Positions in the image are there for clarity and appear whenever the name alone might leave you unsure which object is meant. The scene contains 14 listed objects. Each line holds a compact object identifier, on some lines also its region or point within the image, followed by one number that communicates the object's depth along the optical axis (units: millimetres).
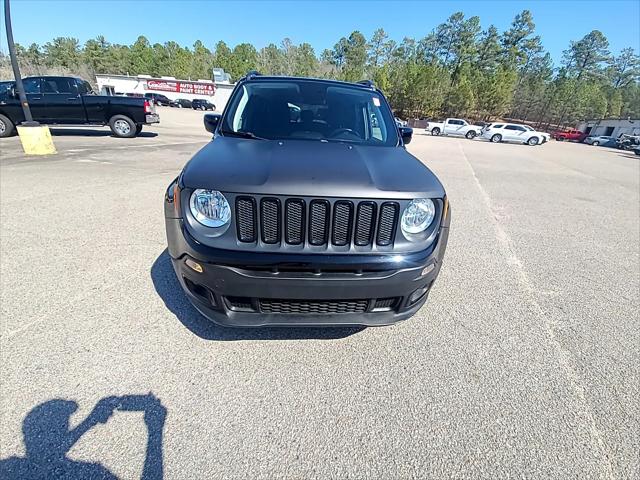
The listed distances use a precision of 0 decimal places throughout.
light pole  7641
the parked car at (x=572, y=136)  47094
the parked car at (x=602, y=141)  42250
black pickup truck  10445
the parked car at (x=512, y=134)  29328
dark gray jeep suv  1768
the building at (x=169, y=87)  54000
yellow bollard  8070
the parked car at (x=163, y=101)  49966
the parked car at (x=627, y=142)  34962
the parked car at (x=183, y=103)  51844
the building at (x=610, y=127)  47438
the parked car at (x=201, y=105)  49938
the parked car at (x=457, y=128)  31719
